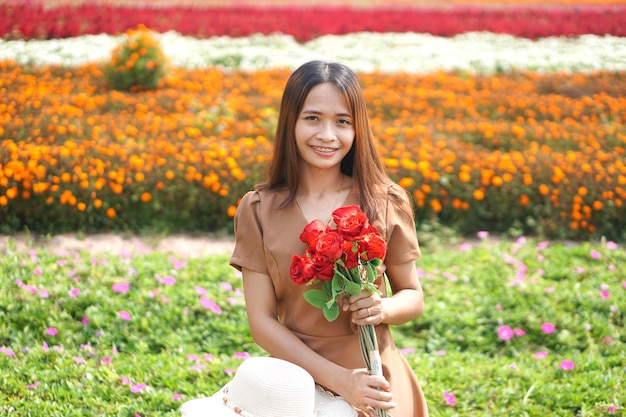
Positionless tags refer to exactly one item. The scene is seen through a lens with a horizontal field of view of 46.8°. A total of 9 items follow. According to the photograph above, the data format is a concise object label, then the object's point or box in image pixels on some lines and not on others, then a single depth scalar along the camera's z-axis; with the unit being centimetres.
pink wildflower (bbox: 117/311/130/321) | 347
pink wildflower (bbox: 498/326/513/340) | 362
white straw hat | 173
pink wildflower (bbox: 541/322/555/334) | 364
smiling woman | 200
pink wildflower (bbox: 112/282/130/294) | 369
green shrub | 743
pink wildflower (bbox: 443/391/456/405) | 295
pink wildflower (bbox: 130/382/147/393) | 286
